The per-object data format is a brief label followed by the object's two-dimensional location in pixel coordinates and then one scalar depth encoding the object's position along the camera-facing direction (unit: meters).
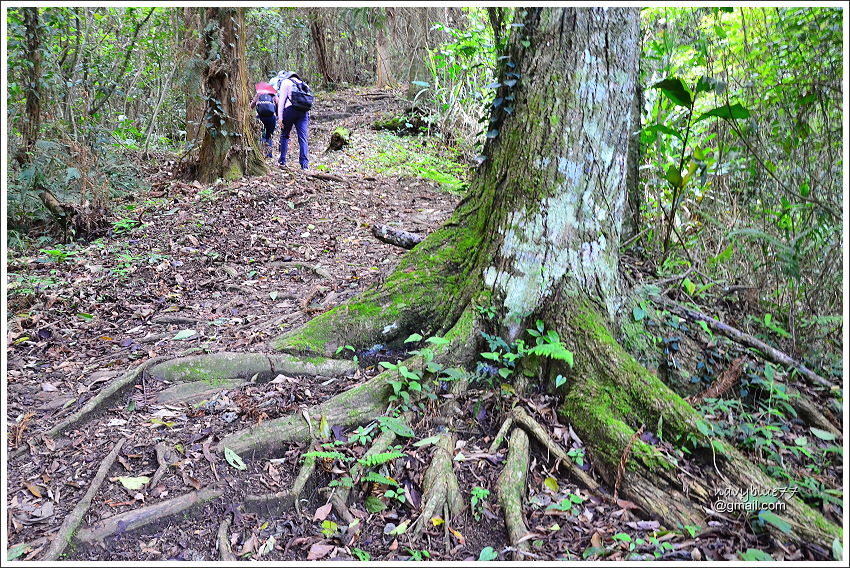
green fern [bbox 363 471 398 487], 3.11
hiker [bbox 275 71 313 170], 9.49
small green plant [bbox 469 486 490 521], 3.07
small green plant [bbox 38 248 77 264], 6.47
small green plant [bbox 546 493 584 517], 3.05
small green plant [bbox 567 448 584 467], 3.27
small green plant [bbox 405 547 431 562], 2.81
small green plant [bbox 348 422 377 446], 3.36
